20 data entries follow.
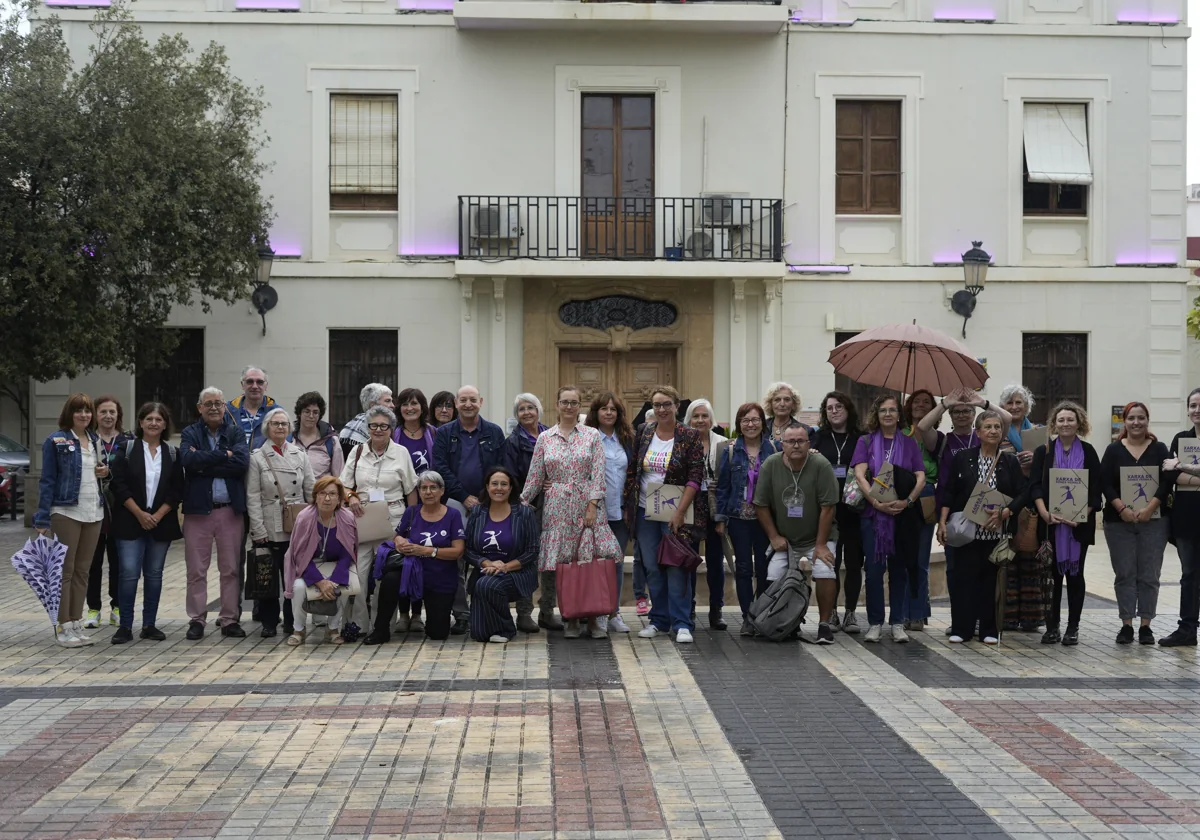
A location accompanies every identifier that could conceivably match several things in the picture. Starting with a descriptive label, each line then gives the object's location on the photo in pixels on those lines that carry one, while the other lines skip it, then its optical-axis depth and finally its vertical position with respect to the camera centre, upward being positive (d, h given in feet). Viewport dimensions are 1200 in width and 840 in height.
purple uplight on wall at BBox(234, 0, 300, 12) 65.72 +17.66
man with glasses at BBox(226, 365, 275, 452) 34.35 -0.66
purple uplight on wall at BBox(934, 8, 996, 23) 67.05 +17.61
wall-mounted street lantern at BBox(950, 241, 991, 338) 65.16 +5.00
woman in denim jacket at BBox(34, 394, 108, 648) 32.40 -2.76
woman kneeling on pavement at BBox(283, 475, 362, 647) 32.14 -3.83
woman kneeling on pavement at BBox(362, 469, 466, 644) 32.48 -4.02
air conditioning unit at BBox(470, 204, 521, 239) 65.31 +7.55
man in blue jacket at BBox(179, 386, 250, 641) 33.17 -2.85
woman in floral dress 32.86 -2.43
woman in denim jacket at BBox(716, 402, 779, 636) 33.47 -2.61
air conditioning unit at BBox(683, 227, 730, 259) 66.08 +6.52
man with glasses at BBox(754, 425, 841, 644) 32.48 -2.80
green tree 56.24 +7.78
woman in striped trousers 32.53 -4.06
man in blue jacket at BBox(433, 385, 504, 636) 34.06 -1.71
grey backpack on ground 32.53 -5.14
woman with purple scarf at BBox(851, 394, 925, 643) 32.60 -2.79
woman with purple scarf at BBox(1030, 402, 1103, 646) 32.45 -2.78
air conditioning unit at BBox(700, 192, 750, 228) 65.67 +8.22
